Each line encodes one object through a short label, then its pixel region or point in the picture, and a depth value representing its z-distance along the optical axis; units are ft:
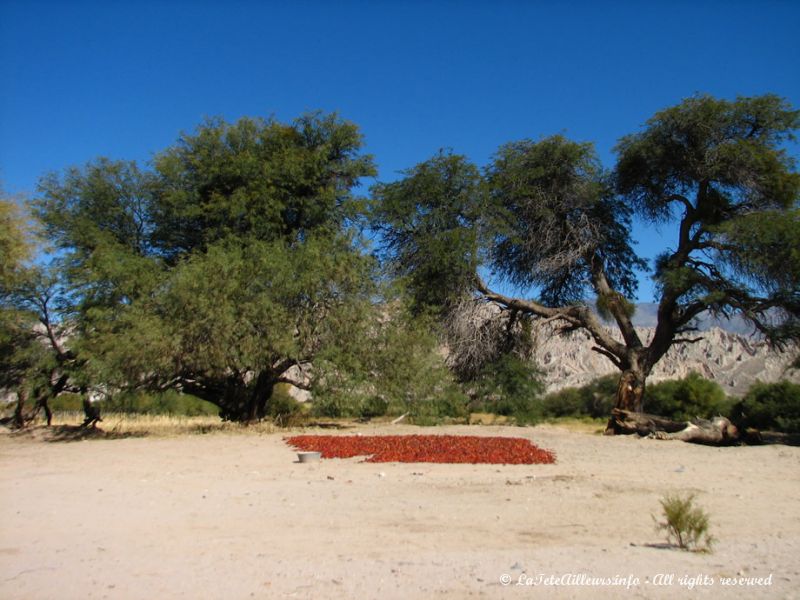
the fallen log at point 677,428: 58.65
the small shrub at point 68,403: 117.80
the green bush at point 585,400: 127.44
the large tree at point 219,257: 56.44
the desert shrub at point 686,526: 18.12
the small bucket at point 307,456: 38.24
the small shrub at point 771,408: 91.71
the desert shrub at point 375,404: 60.80
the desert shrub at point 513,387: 76.43
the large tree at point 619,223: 67.31
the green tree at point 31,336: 61.21
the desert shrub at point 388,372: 59.52
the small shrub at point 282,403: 105.91
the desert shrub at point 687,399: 112.06
